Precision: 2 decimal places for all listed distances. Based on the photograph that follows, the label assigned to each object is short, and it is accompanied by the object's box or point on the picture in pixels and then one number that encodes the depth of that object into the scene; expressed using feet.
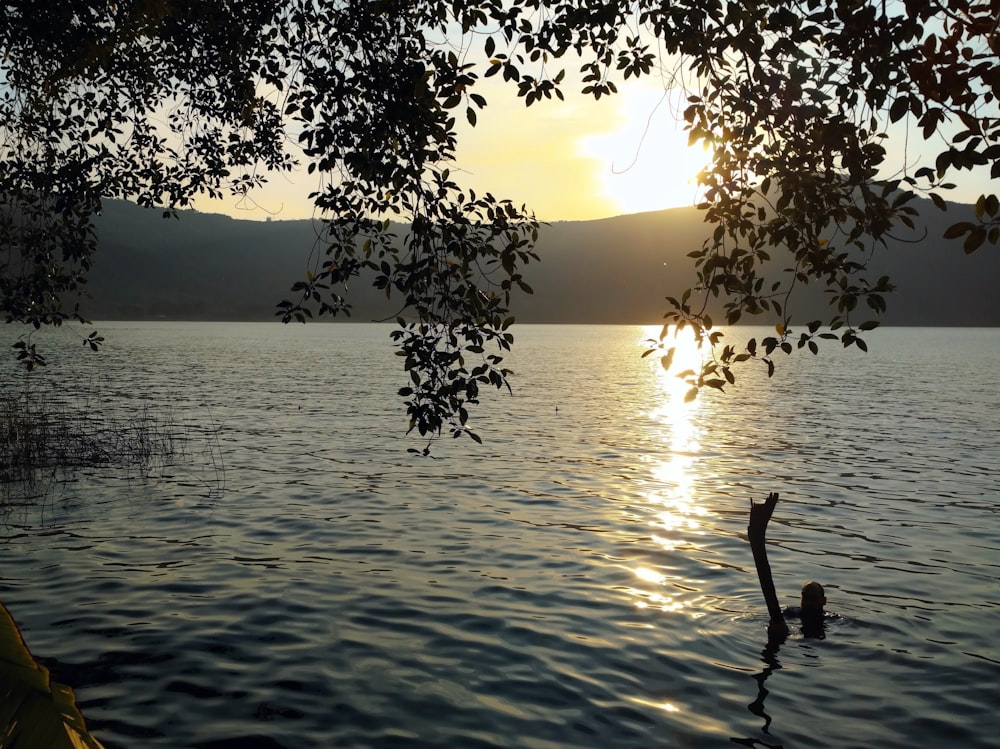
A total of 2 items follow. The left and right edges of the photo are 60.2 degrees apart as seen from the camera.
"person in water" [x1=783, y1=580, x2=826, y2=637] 41.25
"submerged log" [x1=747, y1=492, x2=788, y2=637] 40.40
